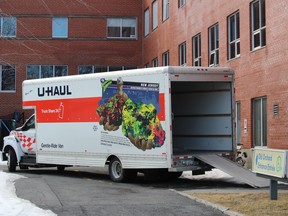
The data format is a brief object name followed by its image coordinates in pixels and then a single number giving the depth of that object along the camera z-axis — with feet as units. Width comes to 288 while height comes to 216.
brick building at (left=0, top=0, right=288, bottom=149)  58.95
